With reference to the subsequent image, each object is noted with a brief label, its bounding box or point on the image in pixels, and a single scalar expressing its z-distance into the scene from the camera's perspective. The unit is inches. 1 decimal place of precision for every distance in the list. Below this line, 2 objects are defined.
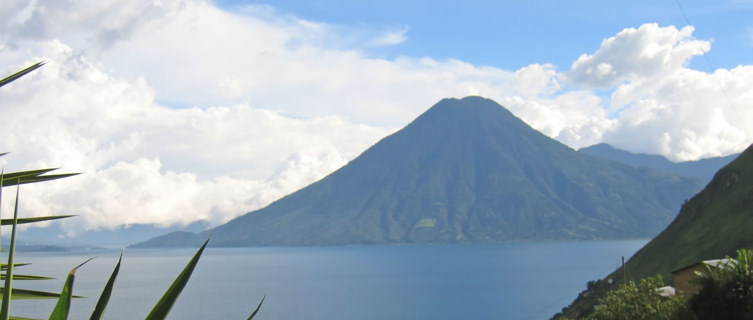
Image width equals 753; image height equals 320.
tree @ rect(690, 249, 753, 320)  1362.0
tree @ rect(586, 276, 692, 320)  1704.0
